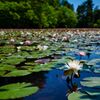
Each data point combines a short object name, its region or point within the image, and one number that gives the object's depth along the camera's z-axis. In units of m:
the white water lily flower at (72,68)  0.93
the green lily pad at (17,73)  1.13
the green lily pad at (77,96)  0.75
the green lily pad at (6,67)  1.27
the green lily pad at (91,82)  0.90
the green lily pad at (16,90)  0.81
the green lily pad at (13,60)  1.46
